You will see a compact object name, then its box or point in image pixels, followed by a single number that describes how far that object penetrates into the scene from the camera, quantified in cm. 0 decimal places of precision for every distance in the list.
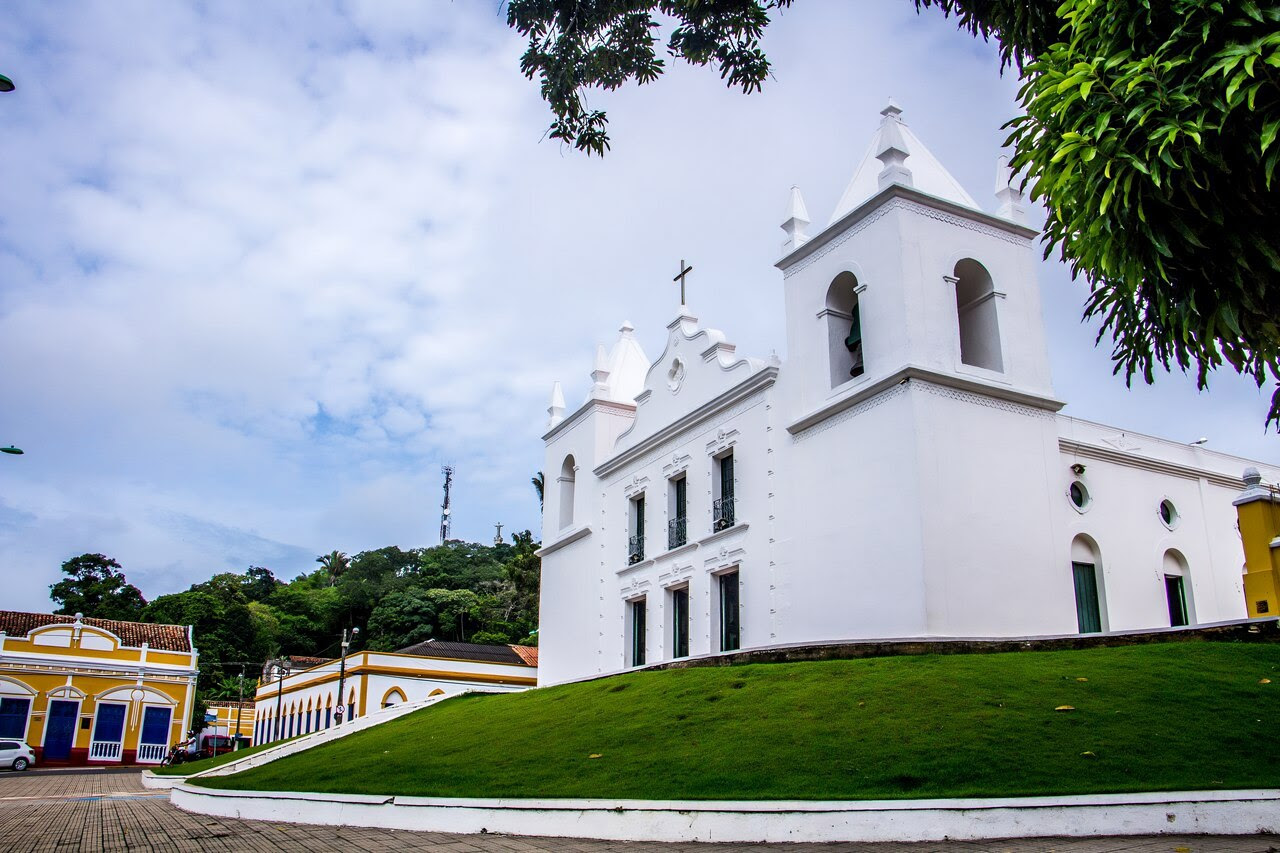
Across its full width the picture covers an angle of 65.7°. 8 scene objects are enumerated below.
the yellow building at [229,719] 5297
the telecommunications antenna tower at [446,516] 10091
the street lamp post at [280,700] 3884
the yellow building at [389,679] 3212
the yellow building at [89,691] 3450
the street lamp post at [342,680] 3117
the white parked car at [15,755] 2992
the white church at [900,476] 1528
